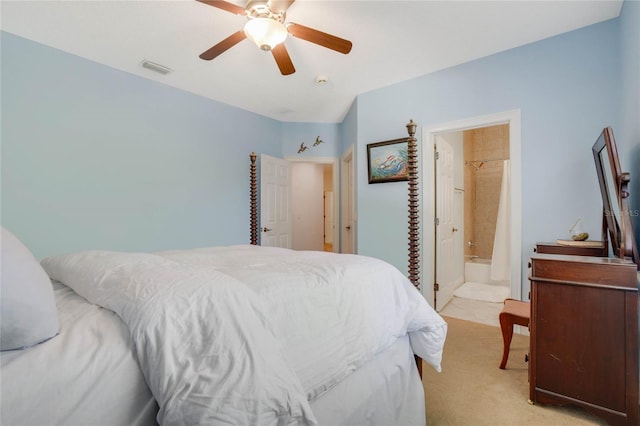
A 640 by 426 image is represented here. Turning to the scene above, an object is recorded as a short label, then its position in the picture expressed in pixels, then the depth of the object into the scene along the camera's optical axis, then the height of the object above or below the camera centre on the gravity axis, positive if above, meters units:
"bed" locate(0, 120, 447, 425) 0.62 -0.33
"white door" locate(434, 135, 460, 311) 3.27 -0.11
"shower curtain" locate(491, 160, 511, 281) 4.23 -0.37
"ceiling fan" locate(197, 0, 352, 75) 1.82 +1.22
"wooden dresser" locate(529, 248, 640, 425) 1.44 -0.63
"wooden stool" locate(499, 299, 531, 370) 1.96 -0.72
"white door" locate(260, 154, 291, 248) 4.25 +0.18
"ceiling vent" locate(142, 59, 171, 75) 2.91 +1.50
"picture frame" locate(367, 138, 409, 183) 3.34 +0.62
